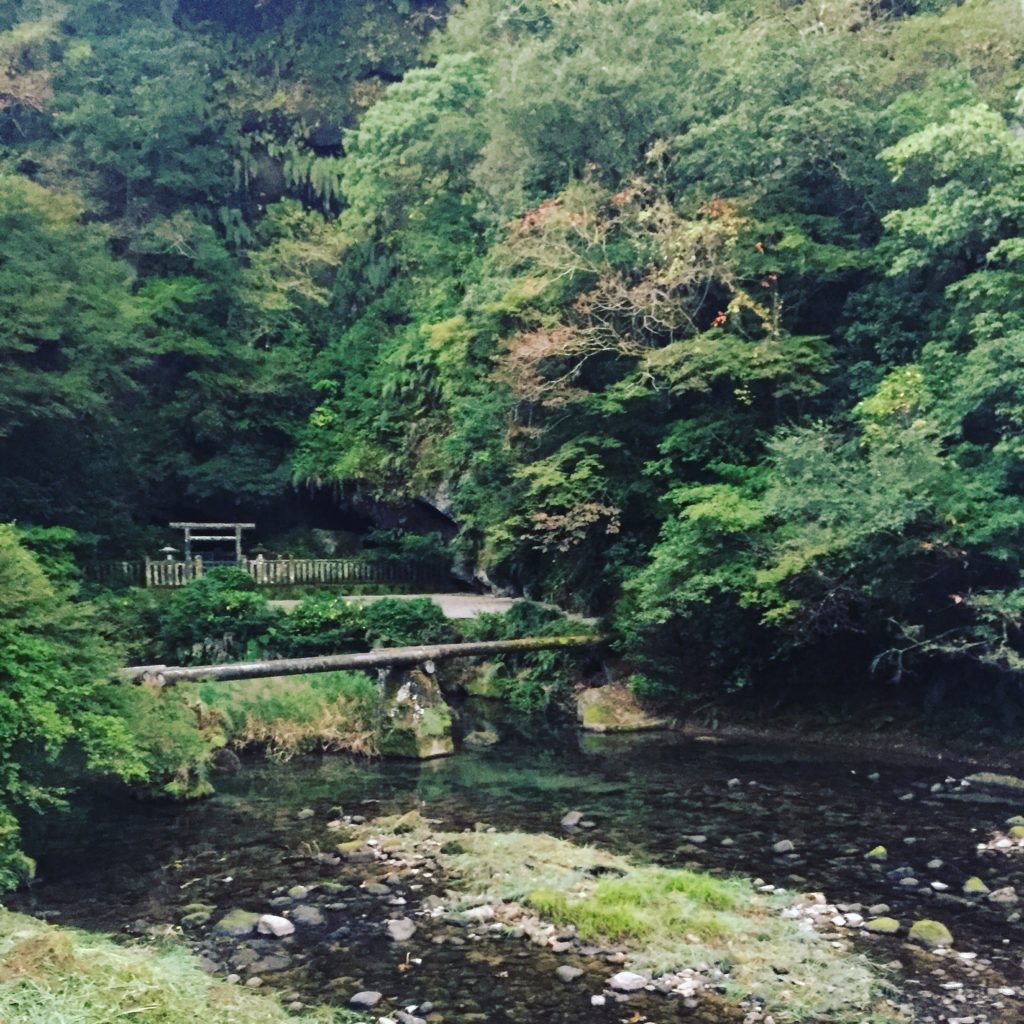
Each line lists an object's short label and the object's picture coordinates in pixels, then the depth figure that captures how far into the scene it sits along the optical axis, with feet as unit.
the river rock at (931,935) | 29.99
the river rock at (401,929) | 31.17
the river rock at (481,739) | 61.67
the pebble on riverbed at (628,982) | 27.32
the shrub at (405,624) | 70.74
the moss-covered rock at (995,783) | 48.21
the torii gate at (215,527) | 90.45
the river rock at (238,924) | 31.27
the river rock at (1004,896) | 33.45
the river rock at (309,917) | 32.35
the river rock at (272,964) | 28.63
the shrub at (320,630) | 69.62
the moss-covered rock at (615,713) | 65.46
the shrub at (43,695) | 33.30
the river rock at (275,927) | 31.24
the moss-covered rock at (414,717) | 58.08
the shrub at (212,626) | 68.59
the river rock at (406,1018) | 25.48
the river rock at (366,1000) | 26.44
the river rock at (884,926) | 30.99
